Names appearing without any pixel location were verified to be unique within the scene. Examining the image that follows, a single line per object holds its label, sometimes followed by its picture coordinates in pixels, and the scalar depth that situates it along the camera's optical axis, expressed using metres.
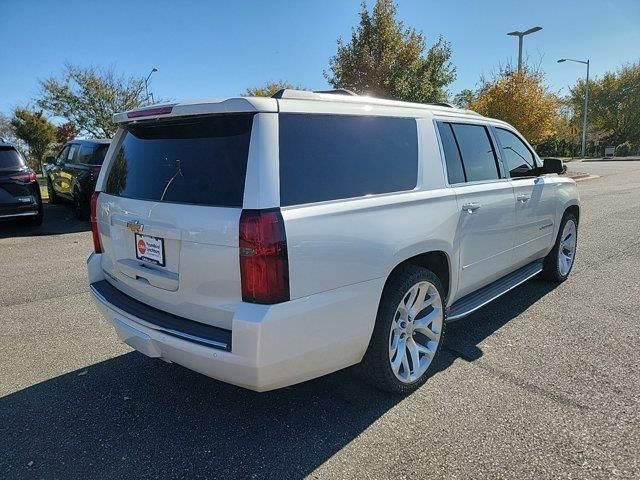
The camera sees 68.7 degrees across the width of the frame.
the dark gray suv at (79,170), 9.99
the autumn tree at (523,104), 18.44
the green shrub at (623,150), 53.31
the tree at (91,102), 25.44
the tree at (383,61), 19.31
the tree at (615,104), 53.50
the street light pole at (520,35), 19.84
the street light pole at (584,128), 33.08
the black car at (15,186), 8.74
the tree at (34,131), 29.89
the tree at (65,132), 27.78
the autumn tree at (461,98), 40.00
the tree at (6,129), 33.61
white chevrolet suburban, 2.27
